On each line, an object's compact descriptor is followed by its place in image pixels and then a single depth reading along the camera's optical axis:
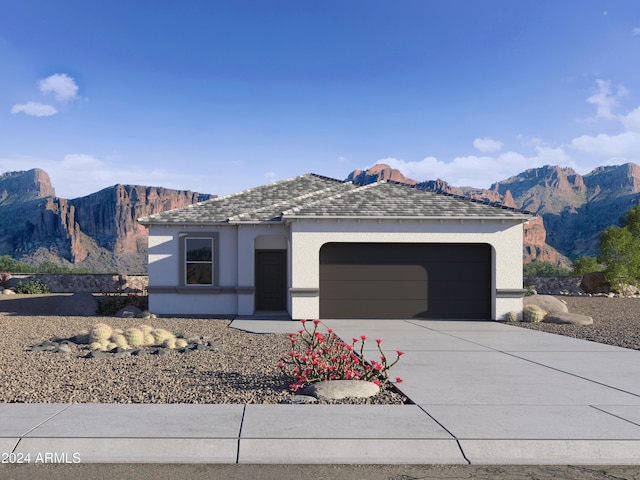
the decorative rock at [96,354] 9.45
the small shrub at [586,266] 33.90
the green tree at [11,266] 51.07
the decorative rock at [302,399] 6.29
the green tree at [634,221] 32.38
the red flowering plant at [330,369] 7.00
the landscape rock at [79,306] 18.19
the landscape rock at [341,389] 6.44
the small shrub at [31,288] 28.52
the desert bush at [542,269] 53.96
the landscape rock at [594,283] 29.98
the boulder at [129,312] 17.19
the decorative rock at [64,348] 9.87
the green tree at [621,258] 29.27
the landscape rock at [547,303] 17.64
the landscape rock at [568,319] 15.37
